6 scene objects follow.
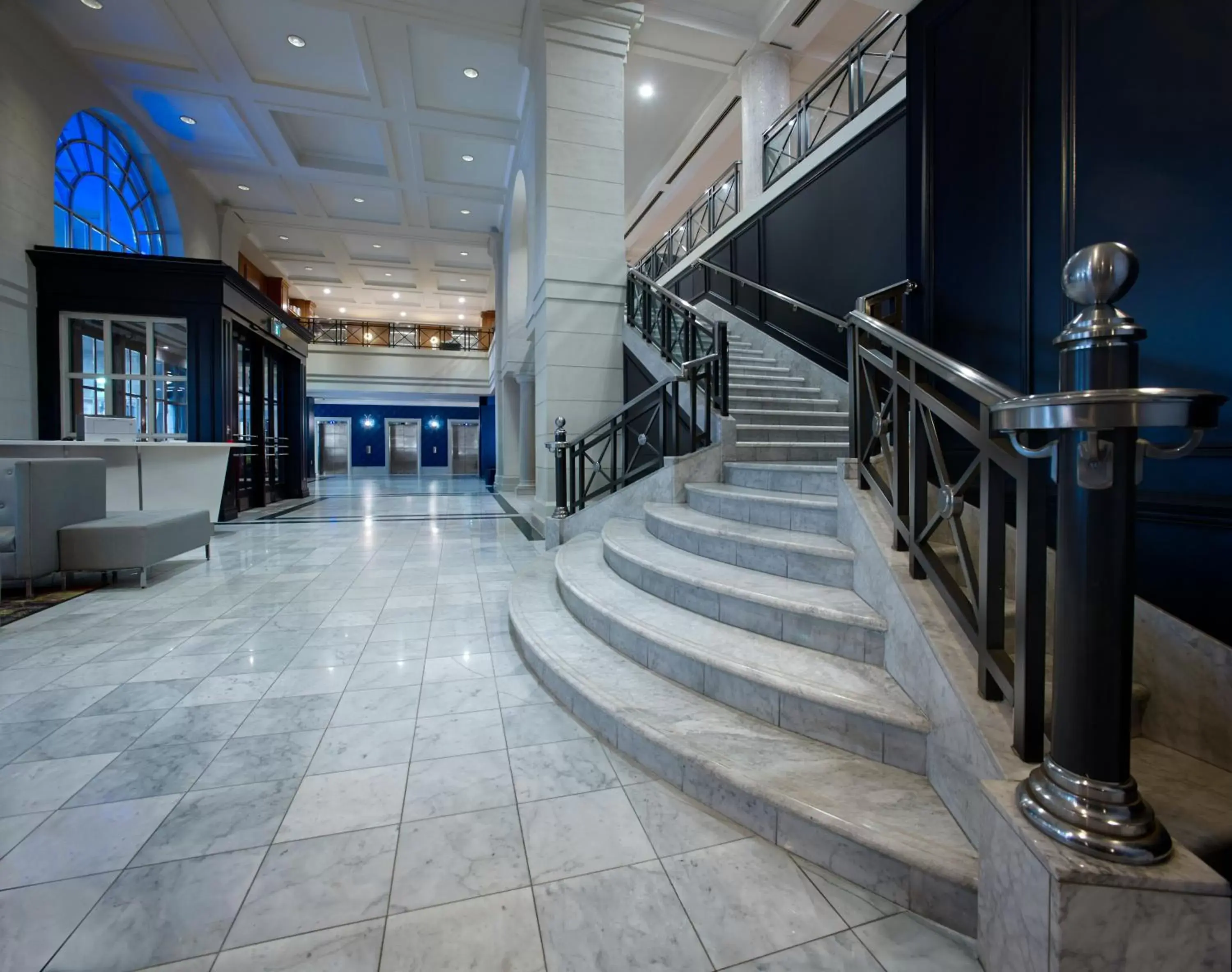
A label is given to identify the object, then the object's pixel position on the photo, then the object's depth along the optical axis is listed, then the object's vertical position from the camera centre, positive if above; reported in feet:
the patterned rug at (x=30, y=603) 11.52 -3.09
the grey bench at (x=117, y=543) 13.15 -1.88
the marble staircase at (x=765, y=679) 4.49 -2.69
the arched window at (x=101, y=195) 24.47 +13.71
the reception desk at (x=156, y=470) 19.66 -0.09
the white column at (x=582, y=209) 21.47 +10.47
